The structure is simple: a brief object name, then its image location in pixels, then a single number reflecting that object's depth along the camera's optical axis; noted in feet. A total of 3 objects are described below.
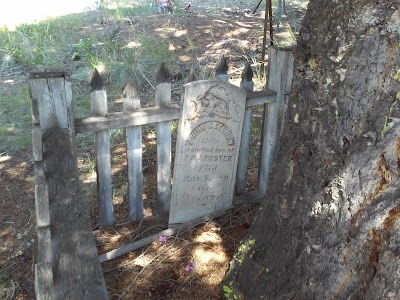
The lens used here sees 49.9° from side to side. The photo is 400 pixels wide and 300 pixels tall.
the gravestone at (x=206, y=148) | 8.39
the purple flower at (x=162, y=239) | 8.71
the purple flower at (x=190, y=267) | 7.64
